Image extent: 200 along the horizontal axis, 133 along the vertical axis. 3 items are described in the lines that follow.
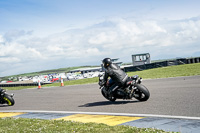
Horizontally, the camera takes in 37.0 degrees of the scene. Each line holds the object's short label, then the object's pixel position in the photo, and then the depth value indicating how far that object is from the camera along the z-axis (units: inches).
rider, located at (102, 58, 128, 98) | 390.3
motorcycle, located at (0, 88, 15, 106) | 492.8
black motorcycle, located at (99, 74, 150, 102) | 379.6
